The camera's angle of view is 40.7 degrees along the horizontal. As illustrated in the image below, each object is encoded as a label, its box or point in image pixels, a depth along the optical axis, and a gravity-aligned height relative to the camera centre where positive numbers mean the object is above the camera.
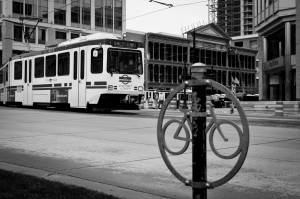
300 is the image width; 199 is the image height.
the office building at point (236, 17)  152.25 +31.40
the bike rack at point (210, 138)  2.86 -0.28
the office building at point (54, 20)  53.69 +11.52
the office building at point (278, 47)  32.66 +4.58
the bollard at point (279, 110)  24.40 -0.74
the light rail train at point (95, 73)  20.34 +1.27
